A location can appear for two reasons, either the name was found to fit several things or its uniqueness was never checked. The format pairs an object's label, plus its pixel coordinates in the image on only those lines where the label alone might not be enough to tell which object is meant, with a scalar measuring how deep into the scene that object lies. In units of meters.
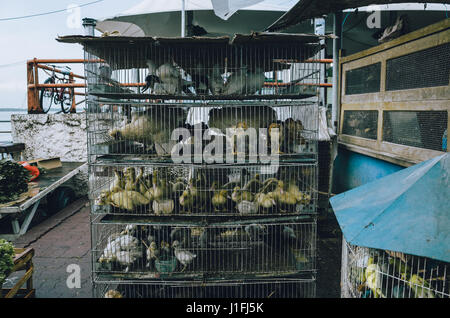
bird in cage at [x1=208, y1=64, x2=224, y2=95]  2.63
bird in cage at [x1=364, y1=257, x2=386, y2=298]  1.81
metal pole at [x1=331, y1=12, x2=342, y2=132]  4.60
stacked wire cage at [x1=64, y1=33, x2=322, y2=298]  2.49
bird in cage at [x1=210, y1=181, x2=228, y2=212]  2.64
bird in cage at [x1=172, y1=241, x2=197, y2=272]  2.56
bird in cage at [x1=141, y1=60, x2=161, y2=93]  2.56
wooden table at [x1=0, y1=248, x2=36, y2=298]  2.59
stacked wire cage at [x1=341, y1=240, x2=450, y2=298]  1.66
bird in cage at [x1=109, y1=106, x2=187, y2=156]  2.64
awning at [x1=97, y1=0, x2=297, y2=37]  5.48
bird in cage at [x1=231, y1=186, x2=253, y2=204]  2.64
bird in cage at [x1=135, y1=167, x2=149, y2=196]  2.71
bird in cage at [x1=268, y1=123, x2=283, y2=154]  2.62
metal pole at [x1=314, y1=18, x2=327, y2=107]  4.21
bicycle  7.18
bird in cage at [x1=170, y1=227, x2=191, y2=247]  2.82
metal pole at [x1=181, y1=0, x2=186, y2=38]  5.05
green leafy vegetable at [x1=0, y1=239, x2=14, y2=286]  2.29
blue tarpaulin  1.54
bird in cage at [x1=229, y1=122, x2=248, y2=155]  2.56
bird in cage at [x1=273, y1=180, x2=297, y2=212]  2.60
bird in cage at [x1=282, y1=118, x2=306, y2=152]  2.70
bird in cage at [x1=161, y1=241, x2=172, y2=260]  2.62
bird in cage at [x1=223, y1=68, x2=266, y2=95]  2.59
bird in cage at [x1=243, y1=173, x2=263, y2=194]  2.76
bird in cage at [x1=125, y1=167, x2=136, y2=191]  2.68
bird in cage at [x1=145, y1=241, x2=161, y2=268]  2.63
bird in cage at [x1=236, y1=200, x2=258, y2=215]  2.57
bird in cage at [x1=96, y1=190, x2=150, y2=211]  2.58
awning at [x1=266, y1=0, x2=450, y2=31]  3.02
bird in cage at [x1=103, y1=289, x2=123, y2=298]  2.51
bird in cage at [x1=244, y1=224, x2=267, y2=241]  2.98
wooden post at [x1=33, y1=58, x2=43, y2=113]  5.39
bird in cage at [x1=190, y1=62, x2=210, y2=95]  2.67
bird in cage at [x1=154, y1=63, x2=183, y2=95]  2.56
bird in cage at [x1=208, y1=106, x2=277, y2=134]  2.76
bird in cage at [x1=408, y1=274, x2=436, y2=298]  1.60
